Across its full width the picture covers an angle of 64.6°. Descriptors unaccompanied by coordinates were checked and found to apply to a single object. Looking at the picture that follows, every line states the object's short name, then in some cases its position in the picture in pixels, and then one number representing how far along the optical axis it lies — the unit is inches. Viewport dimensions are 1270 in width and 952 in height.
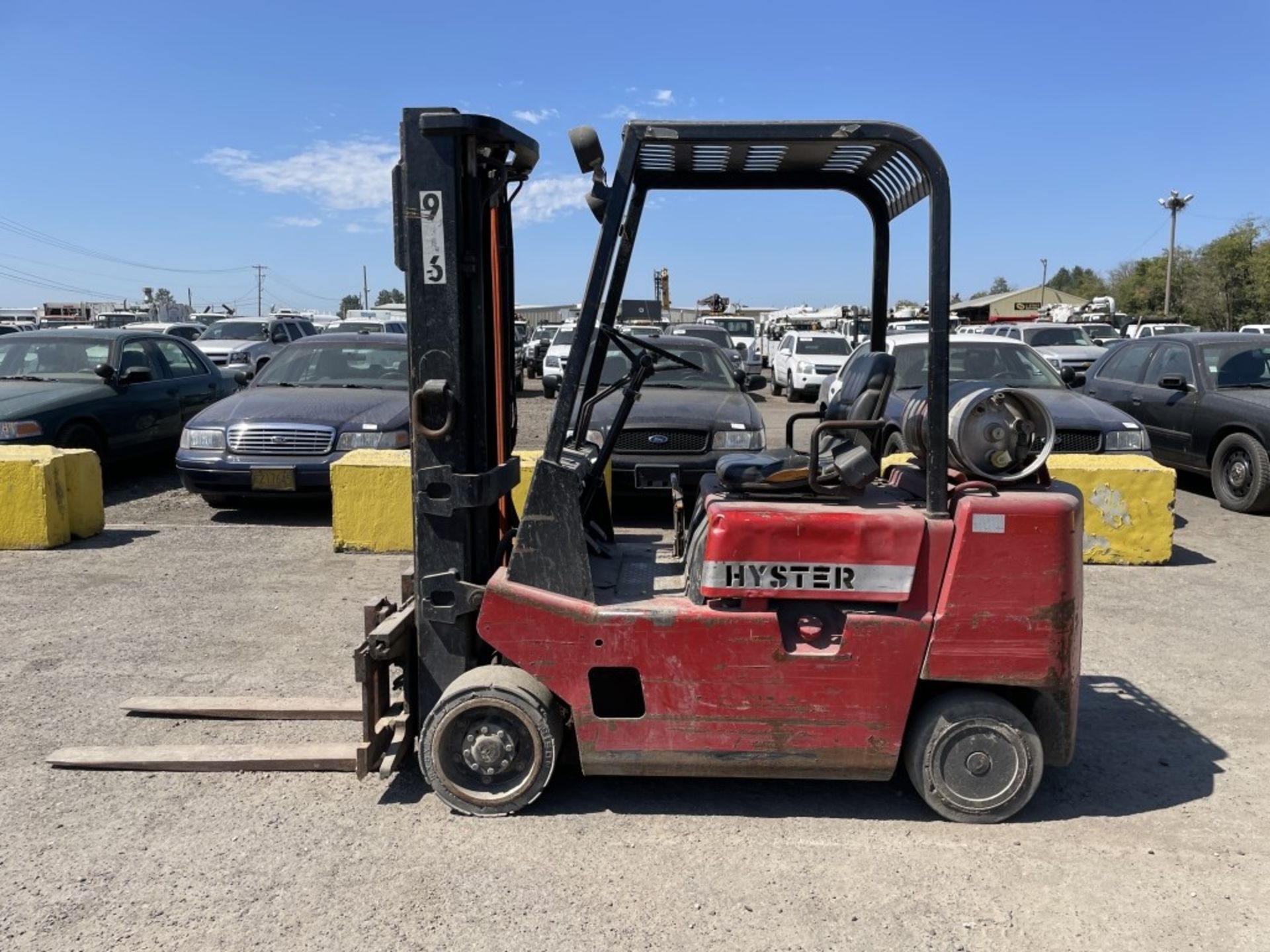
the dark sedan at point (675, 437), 328.2
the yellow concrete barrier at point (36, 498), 300.4
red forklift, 138.2
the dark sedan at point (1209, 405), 380.5
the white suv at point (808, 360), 913.5
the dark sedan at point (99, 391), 376.2
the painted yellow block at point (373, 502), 297.7
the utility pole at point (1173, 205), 2155.5
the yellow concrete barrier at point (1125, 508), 294.8
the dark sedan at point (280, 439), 336.5
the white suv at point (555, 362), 698.2
